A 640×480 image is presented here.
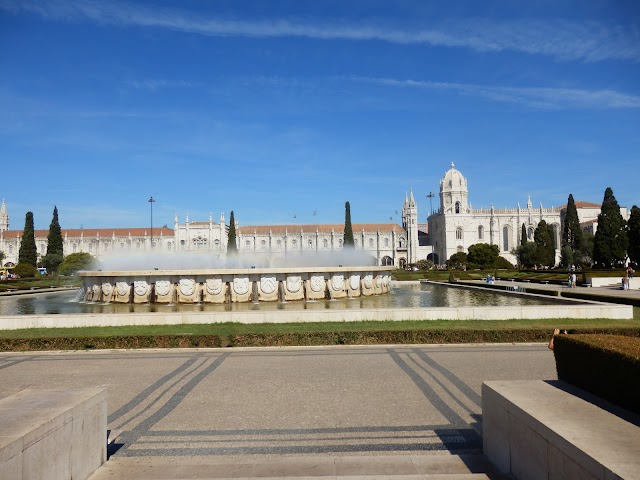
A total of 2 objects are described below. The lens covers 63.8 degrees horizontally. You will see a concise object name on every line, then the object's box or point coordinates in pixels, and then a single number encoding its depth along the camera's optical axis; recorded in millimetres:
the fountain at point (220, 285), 16203
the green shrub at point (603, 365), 3277
